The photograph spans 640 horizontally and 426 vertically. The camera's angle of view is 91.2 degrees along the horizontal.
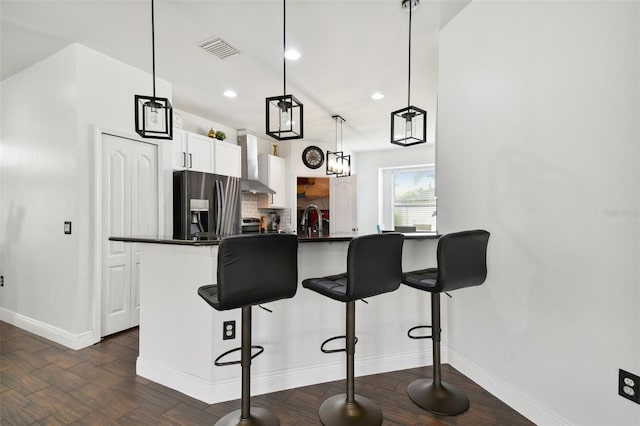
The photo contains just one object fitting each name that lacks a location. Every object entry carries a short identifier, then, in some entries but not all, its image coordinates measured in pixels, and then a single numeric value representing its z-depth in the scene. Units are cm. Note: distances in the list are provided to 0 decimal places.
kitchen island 204
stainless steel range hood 556
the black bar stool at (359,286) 167
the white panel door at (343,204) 629
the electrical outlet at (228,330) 204
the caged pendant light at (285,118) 203
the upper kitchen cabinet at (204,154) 412
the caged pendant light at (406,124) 231
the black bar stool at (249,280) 149
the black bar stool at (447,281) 176
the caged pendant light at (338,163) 521
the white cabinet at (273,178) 595
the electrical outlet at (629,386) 135
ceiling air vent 281
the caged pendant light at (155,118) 208
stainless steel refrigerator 372
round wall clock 652
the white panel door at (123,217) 307
